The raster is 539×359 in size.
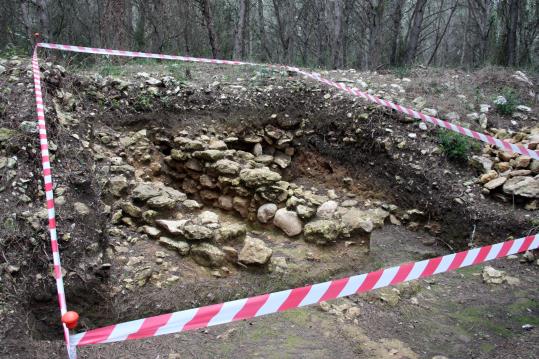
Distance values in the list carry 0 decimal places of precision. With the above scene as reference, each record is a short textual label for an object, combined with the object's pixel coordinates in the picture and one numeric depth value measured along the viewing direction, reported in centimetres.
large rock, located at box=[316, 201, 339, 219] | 494
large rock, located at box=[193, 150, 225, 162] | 537
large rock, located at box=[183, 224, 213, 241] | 415
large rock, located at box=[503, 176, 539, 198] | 494
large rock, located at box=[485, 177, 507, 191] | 515
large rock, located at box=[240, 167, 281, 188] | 501
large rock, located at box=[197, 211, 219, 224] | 445
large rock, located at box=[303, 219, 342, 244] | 457
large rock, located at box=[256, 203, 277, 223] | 495
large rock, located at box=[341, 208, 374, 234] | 468
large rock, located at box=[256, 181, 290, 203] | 498
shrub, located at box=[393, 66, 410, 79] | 788
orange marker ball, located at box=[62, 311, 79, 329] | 191
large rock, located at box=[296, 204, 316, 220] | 477
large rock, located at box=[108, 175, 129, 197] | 454
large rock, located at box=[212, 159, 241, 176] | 520
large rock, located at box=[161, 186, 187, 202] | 475
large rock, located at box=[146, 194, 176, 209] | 450
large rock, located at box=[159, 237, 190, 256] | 413
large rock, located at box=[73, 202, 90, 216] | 370
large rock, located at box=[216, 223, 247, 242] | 428
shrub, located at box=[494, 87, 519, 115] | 643
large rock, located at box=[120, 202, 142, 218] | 441
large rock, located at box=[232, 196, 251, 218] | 515
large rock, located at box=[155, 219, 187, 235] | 424
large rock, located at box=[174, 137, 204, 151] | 558
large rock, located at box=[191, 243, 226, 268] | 407
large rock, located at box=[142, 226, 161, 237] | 427
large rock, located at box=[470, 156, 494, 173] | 550
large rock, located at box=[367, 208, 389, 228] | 525
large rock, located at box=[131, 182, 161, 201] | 453
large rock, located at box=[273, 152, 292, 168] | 639
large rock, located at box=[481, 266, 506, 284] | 434
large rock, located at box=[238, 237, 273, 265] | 405
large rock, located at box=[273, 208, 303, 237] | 476
